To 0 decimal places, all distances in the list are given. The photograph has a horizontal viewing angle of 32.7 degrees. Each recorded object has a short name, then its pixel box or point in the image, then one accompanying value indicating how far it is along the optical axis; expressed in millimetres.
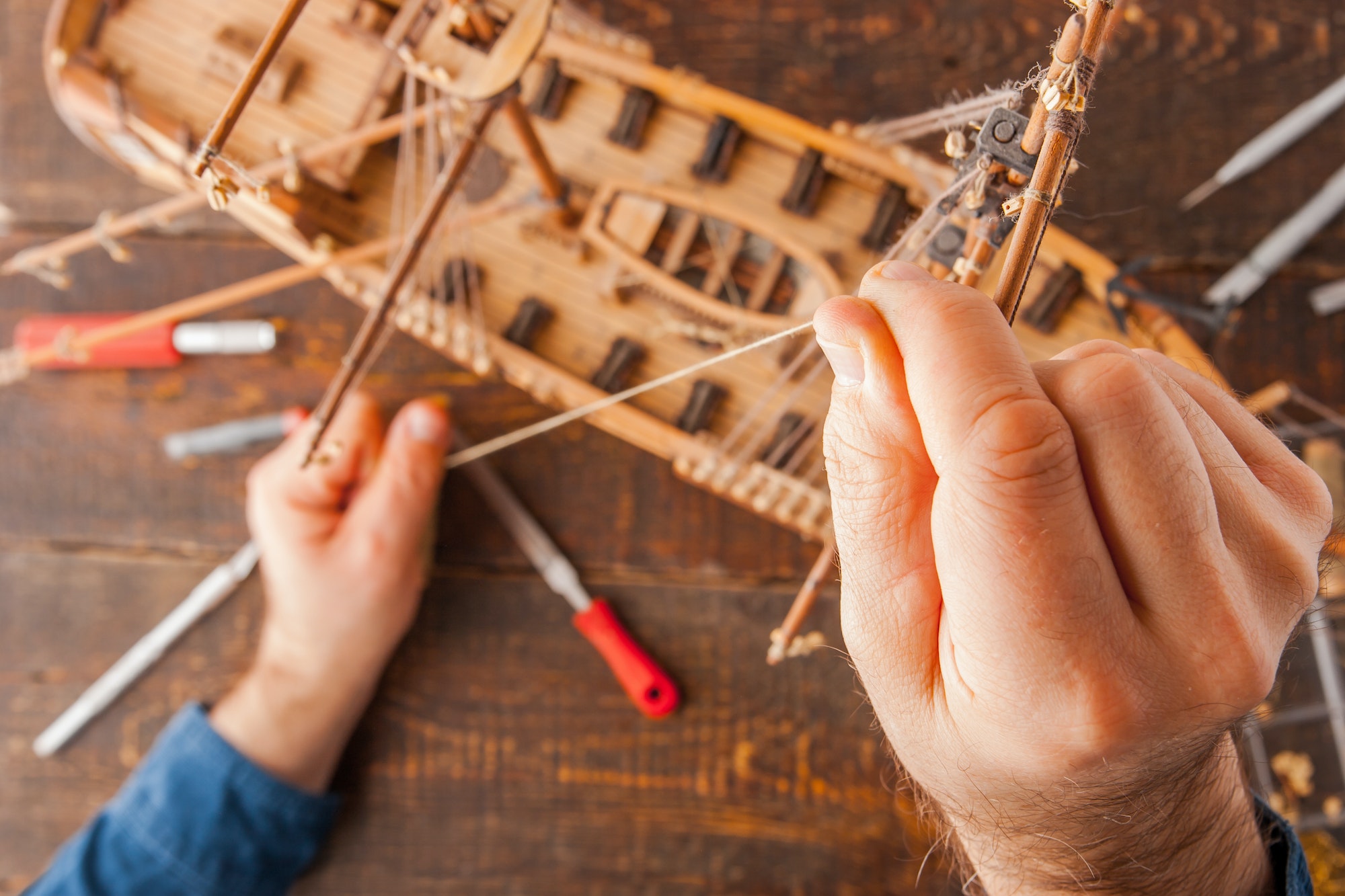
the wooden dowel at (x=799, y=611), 988
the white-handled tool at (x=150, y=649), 1108
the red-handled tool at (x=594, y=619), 1090
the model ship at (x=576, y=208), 1039
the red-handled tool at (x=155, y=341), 1104
